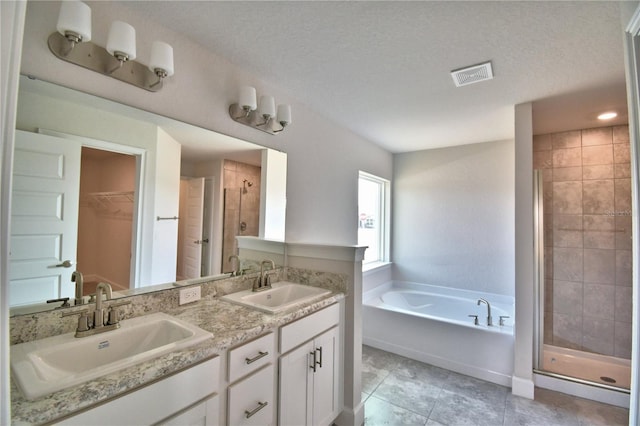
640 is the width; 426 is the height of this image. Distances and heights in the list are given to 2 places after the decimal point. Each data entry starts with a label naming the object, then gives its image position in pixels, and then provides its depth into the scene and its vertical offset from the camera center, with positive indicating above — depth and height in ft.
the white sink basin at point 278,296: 5.27 -1.59
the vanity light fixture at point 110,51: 3.66 +2.40
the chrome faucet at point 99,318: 3.74 -1.39
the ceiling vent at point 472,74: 5.97 +3.34
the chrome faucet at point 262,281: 6.25 -1.39
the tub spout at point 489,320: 8.84 -3.00
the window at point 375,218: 13.25 +0.23
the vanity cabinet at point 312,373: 4.80 -2.84
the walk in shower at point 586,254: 8.90 -0.93
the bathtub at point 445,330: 8.26 -3.51
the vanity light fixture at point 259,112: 5.92 +2.43
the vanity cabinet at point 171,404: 2.70 -1.98
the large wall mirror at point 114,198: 3.74 +0.33
